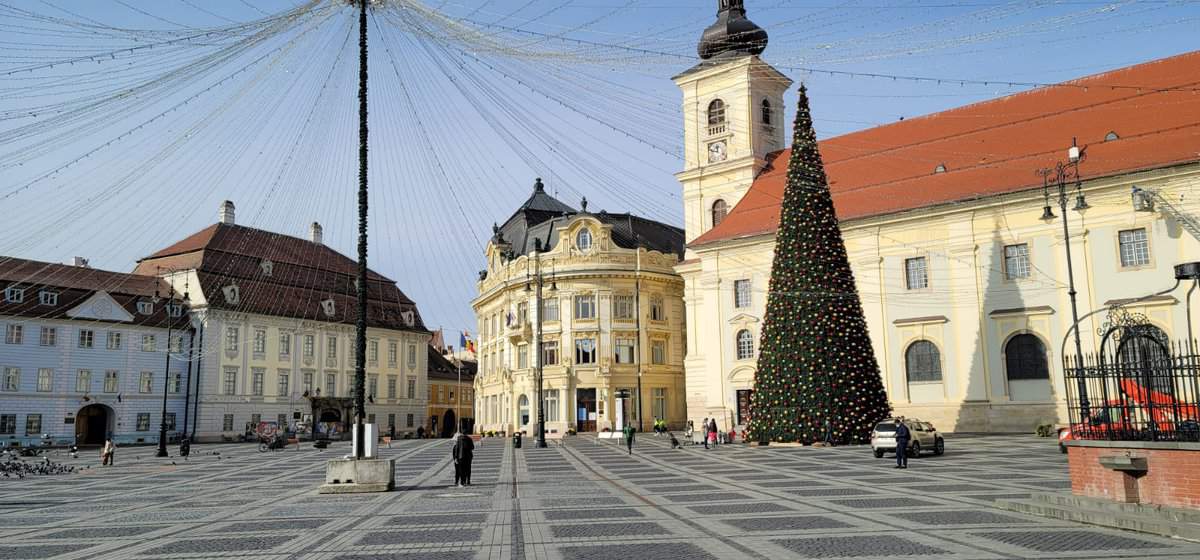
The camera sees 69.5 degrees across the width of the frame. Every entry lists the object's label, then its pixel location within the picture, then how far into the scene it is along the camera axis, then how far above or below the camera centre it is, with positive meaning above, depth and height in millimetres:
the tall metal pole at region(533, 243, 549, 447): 44344 -157
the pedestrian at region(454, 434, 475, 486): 23422 -1365
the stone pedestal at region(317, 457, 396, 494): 22016 -1751
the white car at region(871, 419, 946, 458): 29781 -1435
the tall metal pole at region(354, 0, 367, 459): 22062 +3899
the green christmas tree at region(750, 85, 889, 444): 36750 +2765
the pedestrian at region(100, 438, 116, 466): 37353 -1765
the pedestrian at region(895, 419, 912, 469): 25438 -1378
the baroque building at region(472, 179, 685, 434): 65375 +5861
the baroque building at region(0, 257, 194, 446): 56281 +3916
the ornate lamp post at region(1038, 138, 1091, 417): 15133 +7107
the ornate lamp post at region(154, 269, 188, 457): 43394 -1468
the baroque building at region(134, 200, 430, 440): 65812 +6178
